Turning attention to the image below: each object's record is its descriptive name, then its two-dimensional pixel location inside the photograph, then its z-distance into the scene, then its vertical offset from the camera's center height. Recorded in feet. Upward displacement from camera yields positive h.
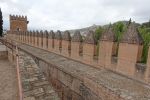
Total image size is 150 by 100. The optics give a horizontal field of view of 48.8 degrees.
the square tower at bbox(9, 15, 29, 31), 102.94 +7.72
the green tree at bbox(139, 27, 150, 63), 12.89 -0.72
